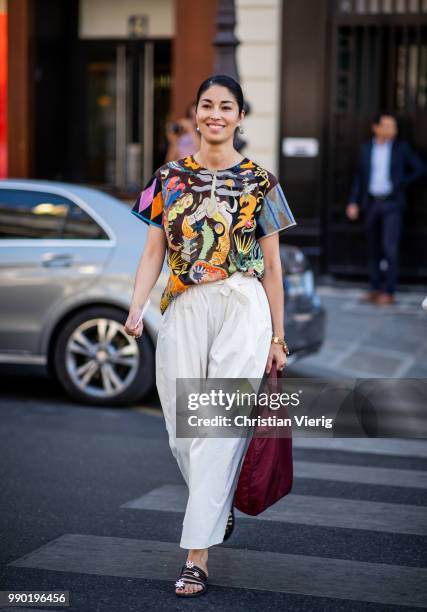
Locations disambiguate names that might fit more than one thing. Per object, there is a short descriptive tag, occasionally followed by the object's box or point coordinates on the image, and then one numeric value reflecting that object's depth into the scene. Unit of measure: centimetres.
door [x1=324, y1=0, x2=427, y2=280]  1324
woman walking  420
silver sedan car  803
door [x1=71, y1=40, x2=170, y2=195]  1525
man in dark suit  1262
